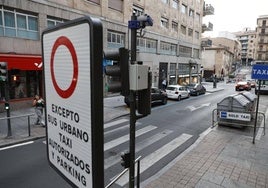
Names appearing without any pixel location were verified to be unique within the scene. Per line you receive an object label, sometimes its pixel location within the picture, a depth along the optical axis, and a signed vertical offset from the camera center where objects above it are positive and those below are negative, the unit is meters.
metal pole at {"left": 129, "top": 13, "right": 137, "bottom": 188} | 3.41 -0.72
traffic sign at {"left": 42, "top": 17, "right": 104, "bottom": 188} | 1.21 -0.17
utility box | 3.13 -0.05
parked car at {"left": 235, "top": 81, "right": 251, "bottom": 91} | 34.16 -2.03
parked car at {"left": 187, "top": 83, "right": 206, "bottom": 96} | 26.38 -1.88
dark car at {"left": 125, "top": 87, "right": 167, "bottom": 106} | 18.11 -1.95
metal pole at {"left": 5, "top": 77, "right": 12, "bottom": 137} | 9.17 -1.72
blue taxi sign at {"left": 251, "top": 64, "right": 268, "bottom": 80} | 8.52 +0.10
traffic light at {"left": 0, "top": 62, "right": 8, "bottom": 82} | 8.99 +0.05
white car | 21.92 -1.90
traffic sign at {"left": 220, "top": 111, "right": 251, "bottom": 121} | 10.57 -2.11
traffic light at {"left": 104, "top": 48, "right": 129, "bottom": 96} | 2.90 +0.03
